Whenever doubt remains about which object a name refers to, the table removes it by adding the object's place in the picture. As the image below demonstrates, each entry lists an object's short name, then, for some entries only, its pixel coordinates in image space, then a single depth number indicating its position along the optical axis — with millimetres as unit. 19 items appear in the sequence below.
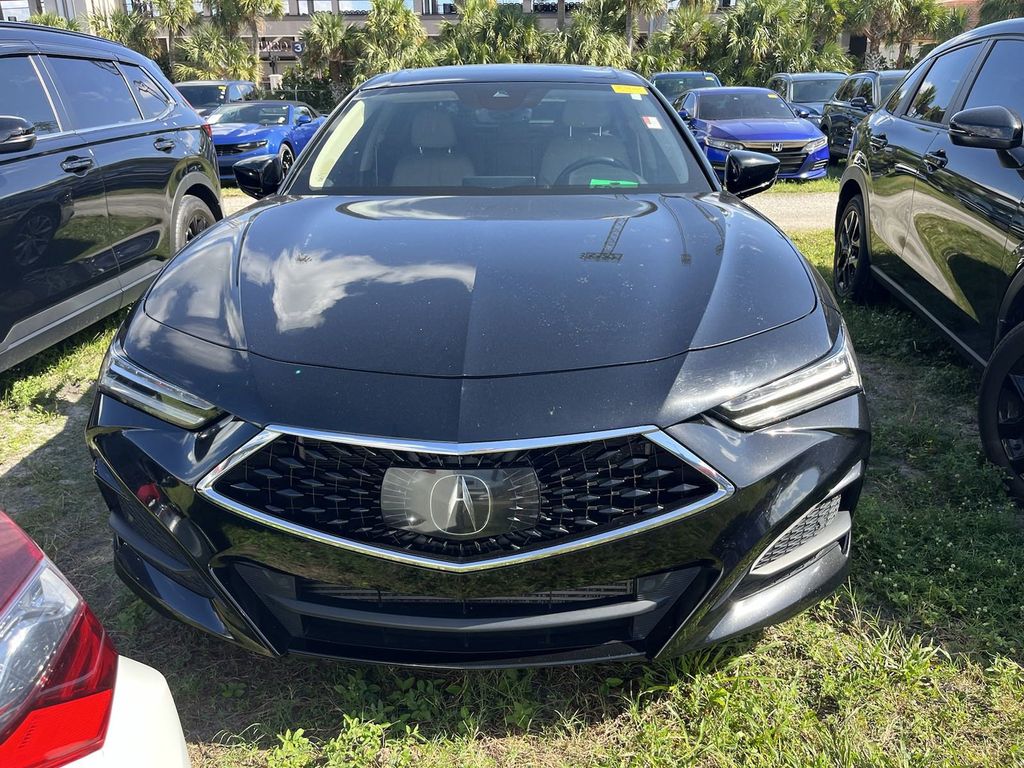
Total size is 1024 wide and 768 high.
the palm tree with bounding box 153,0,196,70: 31938
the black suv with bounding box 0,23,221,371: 3836
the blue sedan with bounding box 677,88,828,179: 11141
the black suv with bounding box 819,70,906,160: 12211
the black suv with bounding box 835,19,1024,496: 3082
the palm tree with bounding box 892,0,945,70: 31438
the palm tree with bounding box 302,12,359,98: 30281
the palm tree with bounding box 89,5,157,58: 32875
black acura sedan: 1774
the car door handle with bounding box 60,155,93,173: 4199
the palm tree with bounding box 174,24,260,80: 30359
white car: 1111
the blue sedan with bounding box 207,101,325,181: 12414
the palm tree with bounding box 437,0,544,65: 27297
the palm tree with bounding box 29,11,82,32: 29747
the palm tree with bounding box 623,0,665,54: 28562
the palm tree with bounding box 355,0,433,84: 29578
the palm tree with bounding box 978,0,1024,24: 28078
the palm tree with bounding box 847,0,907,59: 31297
